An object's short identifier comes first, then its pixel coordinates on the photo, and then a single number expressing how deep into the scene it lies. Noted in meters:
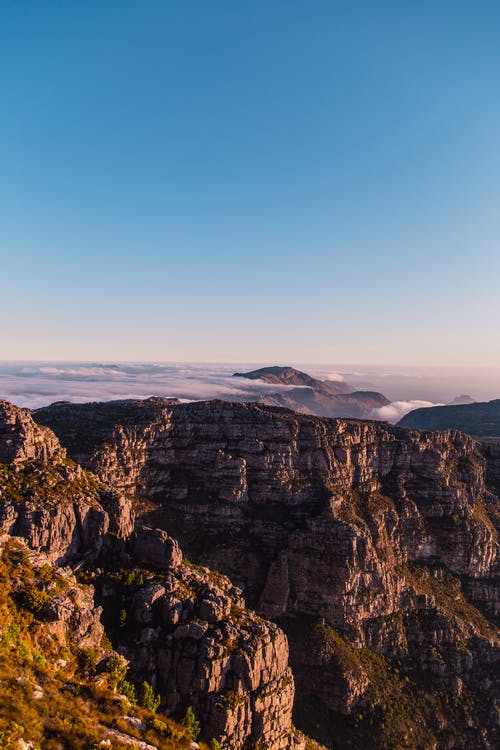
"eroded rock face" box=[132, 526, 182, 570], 77.88
